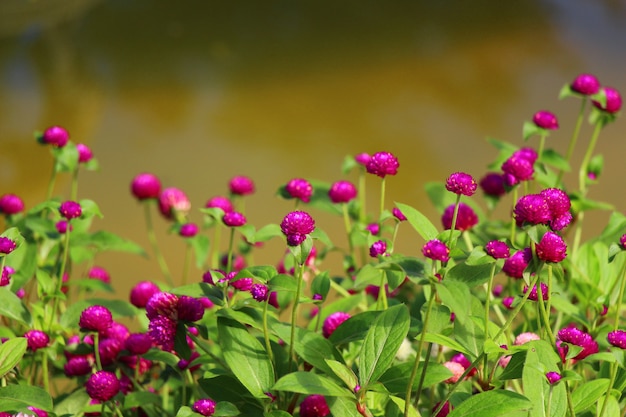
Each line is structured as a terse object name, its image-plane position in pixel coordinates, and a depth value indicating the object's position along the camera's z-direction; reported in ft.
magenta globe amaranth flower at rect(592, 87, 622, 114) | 7.99
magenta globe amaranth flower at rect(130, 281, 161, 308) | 7.43
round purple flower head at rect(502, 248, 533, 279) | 7.17
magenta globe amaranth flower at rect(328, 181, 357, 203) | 7.82
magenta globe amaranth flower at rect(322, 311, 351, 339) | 7.12
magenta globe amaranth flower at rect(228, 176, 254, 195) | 8.03
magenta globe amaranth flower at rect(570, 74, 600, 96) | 7.89
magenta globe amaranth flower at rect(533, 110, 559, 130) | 7.89
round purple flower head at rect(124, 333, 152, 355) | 7.07
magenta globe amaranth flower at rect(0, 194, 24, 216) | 7.96
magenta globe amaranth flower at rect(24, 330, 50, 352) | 7.16
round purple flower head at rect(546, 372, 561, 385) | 6.58
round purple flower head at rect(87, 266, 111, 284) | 8.16
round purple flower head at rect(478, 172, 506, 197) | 7.92
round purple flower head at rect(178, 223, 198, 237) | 8.17
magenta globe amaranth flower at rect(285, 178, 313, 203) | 7.47
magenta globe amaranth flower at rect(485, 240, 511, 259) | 6.59
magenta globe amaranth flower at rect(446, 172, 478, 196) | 6.73
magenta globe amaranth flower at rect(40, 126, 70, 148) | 7.88
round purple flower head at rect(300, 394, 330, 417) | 6.89
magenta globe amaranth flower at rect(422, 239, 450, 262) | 6.51
